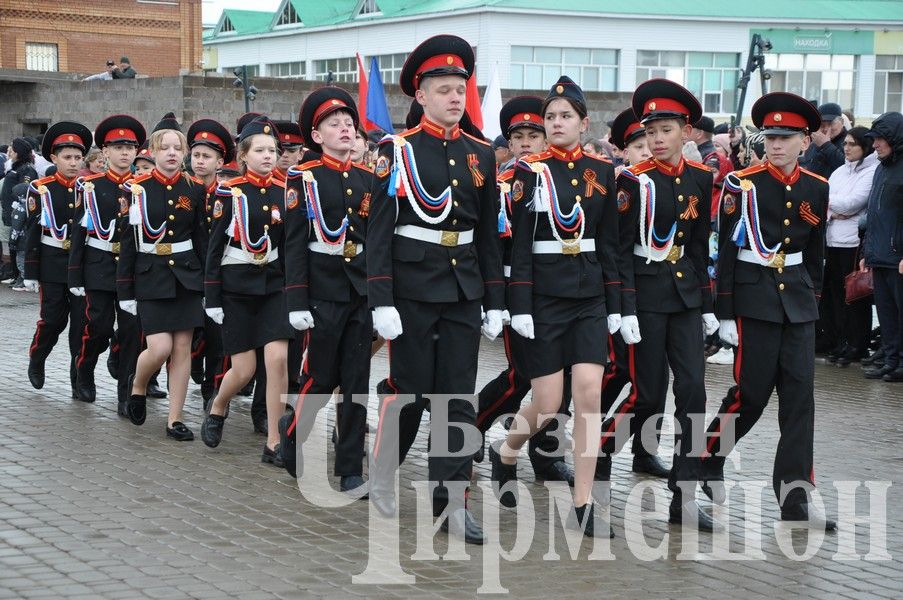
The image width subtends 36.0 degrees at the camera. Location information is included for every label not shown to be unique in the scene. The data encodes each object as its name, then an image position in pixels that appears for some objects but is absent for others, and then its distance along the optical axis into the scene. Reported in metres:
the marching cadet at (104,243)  10.39
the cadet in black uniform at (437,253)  6.78
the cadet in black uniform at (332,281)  7.61
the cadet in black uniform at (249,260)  8.68
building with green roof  52.56
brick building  52.16
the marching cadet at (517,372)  7.22
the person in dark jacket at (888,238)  12.38
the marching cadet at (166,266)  9.30
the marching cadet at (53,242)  11.20
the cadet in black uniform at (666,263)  7.18
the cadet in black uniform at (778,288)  7.16
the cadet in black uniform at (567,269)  6.85
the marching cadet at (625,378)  7.52
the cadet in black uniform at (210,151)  9.46
